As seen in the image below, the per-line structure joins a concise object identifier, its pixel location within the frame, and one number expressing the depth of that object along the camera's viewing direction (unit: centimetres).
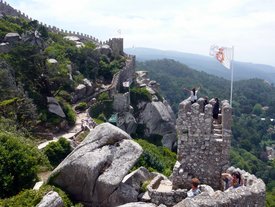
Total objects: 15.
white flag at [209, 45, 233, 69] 984
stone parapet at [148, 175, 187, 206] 842
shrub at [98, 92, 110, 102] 2830
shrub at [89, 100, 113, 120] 2608
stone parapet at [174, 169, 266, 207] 593
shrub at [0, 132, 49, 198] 964
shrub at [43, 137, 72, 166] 1467
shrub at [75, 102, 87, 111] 2507
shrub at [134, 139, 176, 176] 1434
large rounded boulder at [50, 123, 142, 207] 888
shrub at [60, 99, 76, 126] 2109
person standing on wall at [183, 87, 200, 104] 948
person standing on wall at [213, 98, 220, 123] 947
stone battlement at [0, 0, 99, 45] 4668
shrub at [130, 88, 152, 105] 3330
